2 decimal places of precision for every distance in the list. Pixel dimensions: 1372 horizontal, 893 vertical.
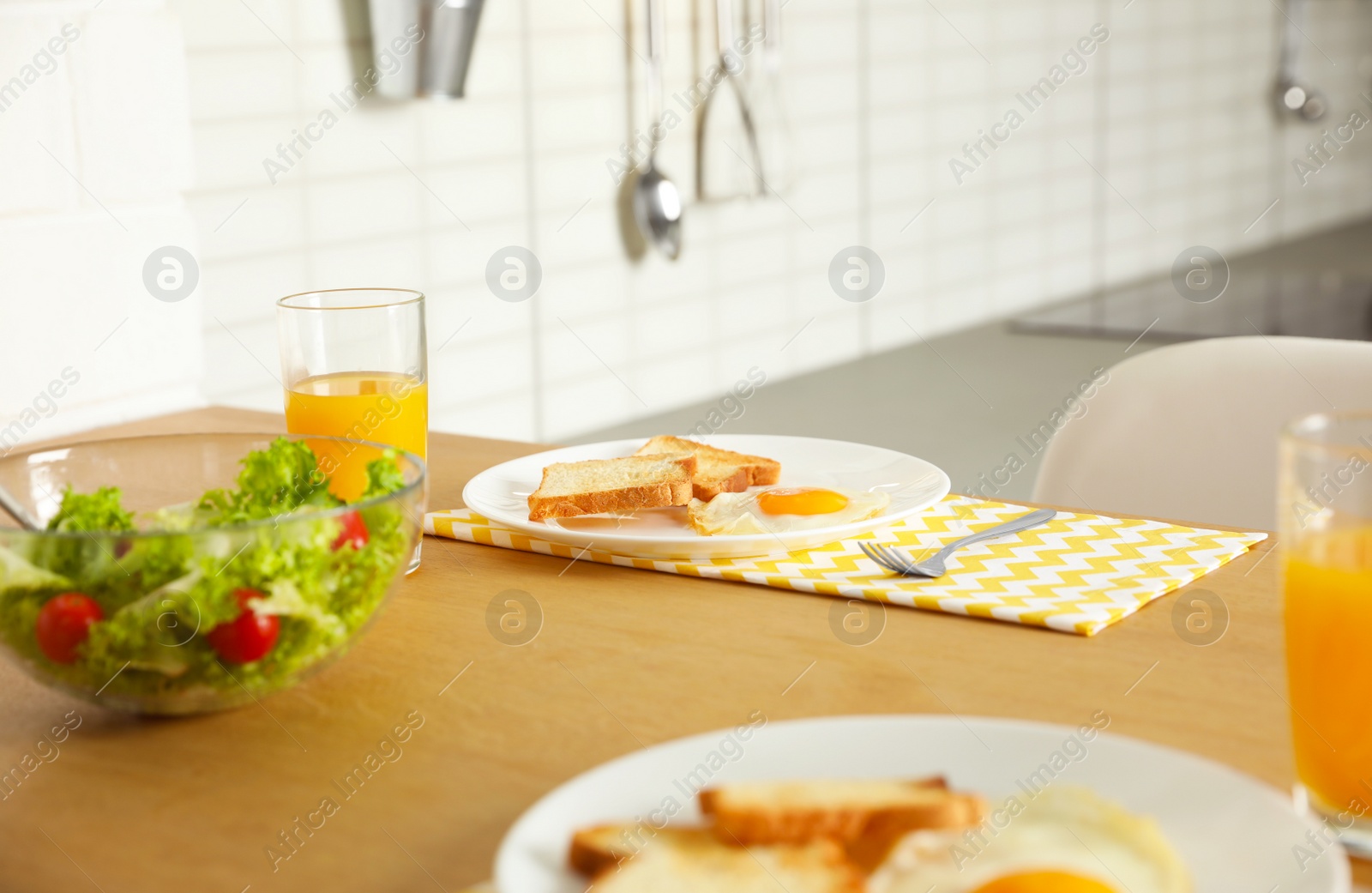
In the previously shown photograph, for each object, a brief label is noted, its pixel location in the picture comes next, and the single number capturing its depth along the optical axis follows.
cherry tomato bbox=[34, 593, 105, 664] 1.19
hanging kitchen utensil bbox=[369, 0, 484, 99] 2.46
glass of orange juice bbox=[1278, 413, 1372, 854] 1.08
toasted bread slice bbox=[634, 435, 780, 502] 1.46
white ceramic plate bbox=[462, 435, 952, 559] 1.38
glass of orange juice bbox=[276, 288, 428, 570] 1.42
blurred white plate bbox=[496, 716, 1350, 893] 1.06
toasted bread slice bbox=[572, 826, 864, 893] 1.05
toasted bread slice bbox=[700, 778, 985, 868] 1.07
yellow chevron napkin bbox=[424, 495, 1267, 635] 1.31
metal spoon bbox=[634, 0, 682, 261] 3.10
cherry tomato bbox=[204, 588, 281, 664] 1.19
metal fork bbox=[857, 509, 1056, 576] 1.36
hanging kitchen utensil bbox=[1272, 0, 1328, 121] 5.37
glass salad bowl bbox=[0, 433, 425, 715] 1.18
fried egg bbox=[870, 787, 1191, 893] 1.04
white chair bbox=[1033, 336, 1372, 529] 1.61
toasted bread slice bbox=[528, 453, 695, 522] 1.43
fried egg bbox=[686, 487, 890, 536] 1.41
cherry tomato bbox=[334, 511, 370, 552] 1.21
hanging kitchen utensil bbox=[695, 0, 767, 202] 3.23
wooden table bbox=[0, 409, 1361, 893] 1.13
